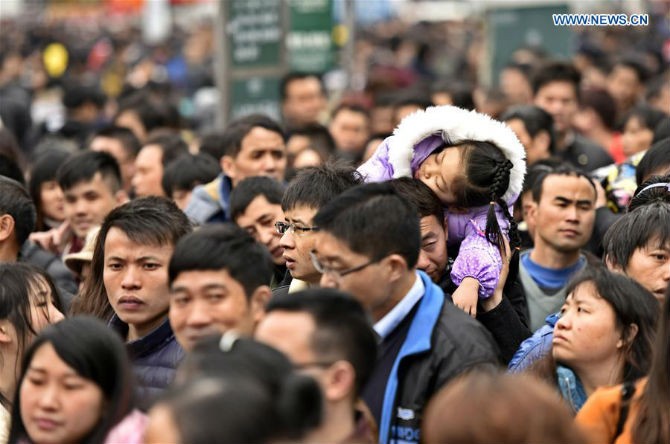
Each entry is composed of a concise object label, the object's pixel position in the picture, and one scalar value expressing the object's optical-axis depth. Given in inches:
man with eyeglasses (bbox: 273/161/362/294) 230.4
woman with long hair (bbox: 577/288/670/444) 169.0
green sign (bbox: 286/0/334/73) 571.8
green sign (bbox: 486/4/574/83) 634.2
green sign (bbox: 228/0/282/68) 511.8
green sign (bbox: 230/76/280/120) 517.3
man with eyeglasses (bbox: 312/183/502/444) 182.2
